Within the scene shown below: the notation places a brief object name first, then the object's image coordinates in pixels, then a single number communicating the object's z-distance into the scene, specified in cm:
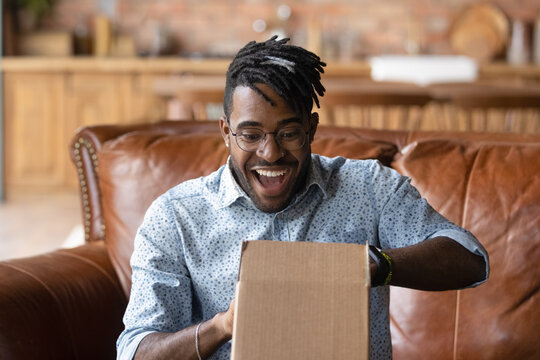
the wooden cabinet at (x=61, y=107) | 597
